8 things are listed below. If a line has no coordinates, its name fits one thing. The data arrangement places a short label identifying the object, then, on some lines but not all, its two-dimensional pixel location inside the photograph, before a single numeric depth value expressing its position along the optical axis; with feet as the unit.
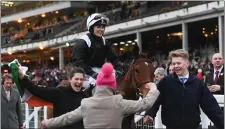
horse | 35.27
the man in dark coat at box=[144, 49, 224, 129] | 32.73
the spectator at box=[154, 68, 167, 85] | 51.69
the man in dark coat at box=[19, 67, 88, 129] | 34.12
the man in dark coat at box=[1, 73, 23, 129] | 49.08
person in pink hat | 27.04
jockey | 38.63
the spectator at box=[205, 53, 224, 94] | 49.76
